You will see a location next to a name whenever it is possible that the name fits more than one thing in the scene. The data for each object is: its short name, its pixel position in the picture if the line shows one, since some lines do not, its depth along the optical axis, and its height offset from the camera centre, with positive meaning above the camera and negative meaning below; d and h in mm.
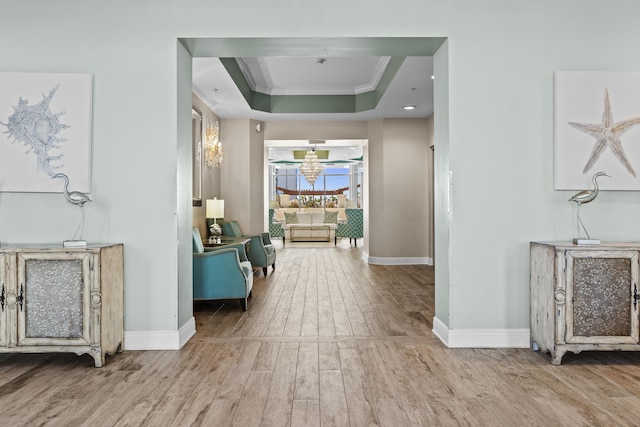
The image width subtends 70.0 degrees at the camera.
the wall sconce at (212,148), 6488 +915
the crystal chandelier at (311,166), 13086 +1338
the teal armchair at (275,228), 13797 -469
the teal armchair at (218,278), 4387 -633
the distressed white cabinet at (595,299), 2854 -532
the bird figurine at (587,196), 3086 +121
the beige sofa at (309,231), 12602 -510
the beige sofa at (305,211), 14220 +47
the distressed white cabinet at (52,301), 2816 -550
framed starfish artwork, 3230 +599
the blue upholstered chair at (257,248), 6566 -523
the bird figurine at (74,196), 3088 +107
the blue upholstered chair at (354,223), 12930 -292
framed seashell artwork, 3174 +545
